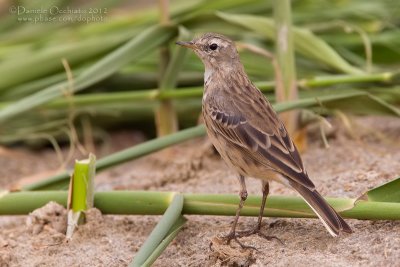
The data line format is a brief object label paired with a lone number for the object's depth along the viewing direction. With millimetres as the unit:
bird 7109
